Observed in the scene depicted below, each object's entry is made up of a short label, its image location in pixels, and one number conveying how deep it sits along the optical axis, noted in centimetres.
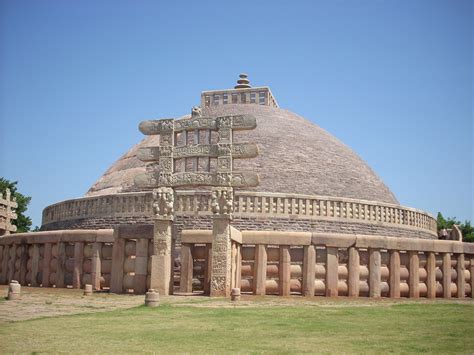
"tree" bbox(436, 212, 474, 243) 4041
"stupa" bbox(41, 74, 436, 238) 1970
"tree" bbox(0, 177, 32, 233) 3912
